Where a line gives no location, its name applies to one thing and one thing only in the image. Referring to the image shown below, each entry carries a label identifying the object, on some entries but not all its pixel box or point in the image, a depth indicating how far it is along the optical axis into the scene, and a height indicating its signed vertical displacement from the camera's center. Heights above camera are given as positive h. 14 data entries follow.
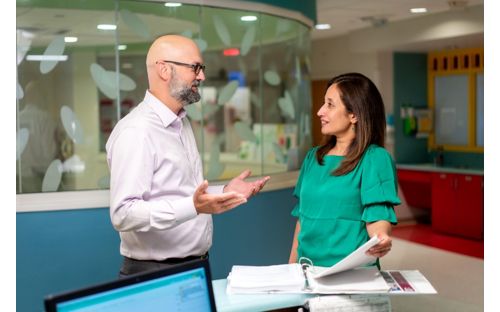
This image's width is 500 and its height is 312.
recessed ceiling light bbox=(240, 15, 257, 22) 5.76 +1.08
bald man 2.31 -0.12
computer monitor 1.39 -0.35
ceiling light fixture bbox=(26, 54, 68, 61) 4.78 +0.63
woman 2.45 -0.17
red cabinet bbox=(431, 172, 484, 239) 8.67 -0.93
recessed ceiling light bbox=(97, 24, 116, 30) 5.11 +0.92
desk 2.04 -0.52
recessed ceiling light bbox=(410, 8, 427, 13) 8.12 +1.60
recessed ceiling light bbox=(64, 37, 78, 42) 4.99 +0.80
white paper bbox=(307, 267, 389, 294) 2.09 -0.48
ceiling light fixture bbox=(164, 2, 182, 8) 5.15 +1.09
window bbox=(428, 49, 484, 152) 9.69 +0.59
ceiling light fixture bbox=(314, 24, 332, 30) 9.45 +1.65
